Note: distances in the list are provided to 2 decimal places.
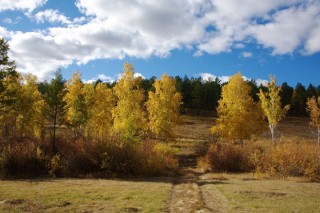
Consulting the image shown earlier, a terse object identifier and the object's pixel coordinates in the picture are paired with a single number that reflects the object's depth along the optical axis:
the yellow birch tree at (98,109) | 51.53
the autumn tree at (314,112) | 50.75
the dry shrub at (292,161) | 30.08
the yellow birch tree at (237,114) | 44.94
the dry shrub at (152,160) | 32.25
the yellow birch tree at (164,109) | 48.31
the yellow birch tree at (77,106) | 49.12
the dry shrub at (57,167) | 29.75
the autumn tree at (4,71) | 35.14
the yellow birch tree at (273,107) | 49.22
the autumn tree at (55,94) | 35.19
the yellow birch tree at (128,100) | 44.41
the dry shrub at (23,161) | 29.48
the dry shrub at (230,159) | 36.35
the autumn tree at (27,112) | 43.88
